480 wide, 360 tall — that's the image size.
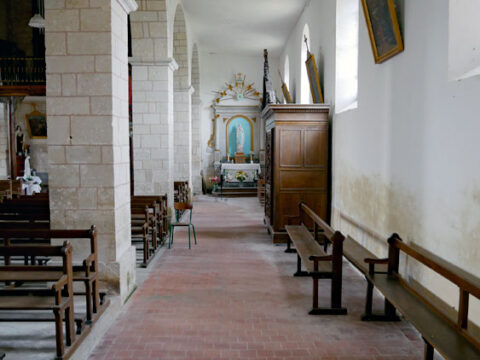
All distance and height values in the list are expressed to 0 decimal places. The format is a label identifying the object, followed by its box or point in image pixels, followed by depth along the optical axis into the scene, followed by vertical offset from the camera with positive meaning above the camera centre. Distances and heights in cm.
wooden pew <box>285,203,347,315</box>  454 -125
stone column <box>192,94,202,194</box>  1684 +25
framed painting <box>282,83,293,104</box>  1269 +170
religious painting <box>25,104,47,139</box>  1712 +116
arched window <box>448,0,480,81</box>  365 +98
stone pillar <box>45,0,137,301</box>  461 +35
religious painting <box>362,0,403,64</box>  480 +147
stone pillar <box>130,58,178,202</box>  867 +50
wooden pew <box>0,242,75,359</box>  320 -108
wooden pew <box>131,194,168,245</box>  734 -95
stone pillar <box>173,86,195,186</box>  1293 +58
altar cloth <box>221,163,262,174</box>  1681 -52
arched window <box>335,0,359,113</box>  755 +174
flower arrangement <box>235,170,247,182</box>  1662 -85
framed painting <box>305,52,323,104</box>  859 +151
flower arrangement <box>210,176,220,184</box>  1608 -99
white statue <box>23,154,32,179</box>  1426 -55
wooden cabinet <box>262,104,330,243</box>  785 -14
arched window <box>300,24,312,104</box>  1147 +190
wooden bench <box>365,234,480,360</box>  280 -123
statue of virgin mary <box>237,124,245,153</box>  1783 +63
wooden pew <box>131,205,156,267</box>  645 -114
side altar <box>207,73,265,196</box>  1783 +113
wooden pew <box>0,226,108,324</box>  384 -101
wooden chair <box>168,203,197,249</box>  766 -102
